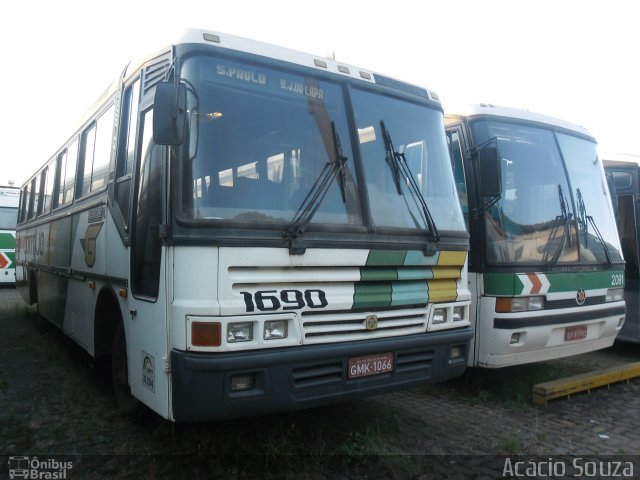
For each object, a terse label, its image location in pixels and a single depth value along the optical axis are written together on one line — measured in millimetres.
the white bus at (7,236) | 17719
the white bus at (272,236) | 3518
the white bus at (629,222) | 7652
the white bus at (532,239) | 5578
